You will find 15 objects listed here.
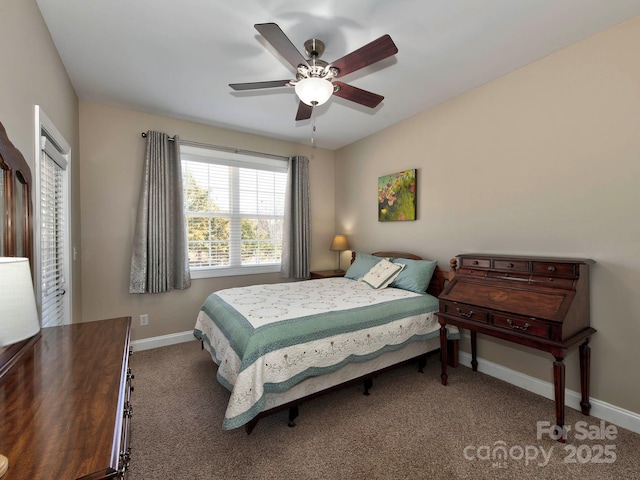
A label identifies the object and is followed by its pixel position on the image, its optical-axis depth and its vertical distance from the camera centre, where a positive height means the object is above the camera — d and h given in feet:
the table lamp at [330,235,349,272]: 14.23 -0.26
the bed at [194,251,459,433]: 5.94 -2.28
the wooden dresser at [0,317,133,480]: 2.11 -1.58
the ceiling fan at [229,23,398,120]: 5.25 +3.53
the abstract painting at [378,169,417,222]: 11.22 +1.68
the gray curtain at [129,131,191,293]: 10.43 +0.55
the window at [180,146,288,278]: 11.91 +1.28
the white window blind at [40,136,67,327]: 6.46 +0.25
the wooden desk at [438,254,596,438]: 6.08 -1.63
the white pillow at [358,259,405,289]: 10.12 -1.28
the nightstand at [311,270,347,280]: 13.38 -1.64
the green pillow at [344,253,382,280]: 11.59 -1.10
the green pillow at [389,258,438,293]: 9.61 -1.29
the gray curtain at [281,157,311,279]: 13.64 +0.67
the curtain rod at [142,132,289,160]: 11.42 +3.86
